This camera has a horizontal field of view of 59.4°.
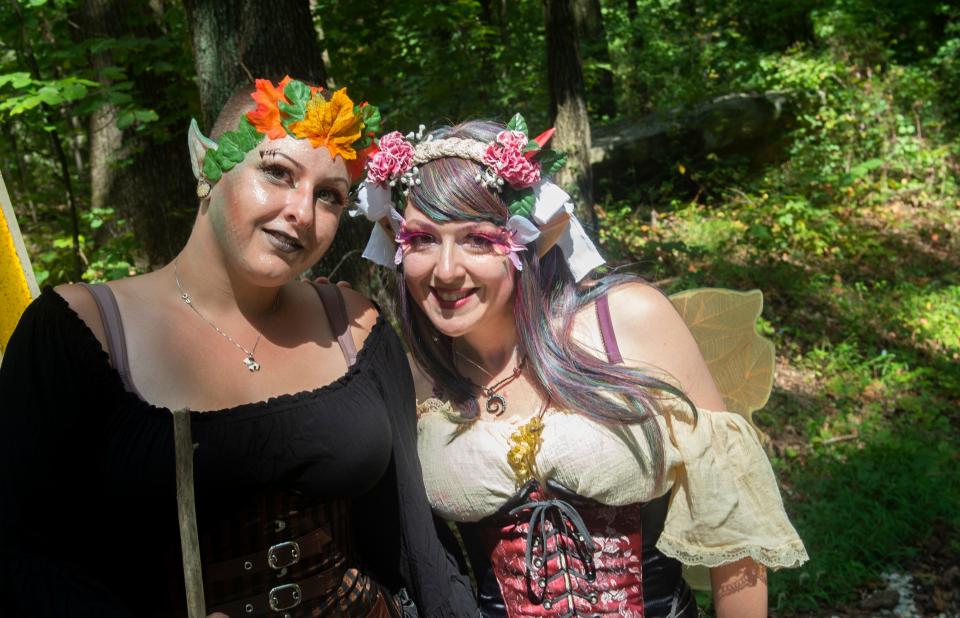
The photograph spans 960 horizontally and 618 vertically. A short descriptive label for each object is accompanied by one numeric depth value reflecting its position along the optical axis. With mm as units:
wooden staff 1183
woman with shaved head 1733
